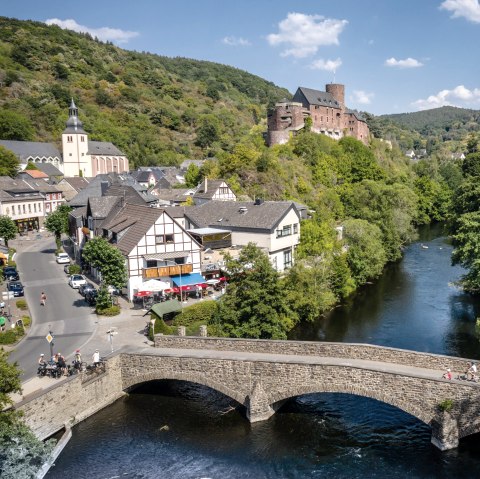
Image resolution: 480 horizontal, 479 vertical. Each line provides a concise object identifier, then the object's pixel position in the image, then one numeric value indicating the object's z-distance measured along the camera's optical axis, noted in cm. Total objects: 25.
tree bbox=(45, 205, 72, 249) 7150
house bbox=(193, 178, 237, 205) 7162
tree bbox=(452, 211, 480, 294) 4231
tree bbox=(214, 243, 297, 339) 3597
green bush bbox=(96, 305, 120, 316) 4109
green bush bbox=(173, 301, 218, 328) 3862
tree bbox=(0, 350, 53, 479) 1864
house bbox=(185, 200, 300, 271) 5344
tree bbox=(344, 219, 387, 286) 5816
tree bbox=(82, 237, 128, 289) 4297
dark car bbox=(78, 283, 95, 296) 4606
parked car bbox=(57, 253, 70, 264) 6297
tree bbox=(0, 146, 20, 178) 9638
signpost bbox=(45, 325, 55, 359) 3081
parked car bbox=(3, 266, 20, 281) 5347
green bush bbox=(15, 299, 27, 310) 4315
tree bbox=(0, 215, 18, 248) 7012
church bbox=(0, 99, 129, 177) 11819
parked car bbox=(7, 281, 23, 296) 4738
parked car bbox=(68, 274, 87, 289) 5052
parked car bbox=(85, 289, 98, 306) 4422
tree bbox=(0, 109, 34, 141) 12369
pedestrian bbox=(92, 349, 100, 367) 3036
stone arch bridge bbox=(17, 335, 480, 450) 2448
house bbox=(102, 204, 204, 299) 4603
